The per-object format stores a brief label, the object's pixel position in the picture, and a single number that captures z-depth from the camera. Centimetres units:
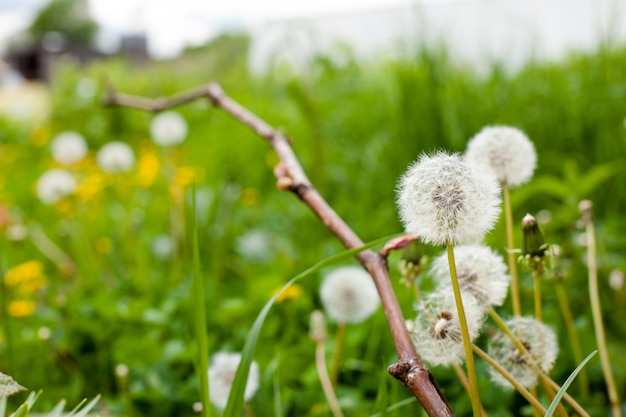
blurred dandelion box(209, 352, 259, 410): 95
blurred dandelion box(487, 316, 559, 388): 70
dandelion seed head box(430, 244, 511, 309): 66
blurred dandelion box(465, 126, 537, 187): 81
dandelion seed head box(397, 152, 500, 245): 55
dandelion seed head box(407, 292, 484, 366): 61
